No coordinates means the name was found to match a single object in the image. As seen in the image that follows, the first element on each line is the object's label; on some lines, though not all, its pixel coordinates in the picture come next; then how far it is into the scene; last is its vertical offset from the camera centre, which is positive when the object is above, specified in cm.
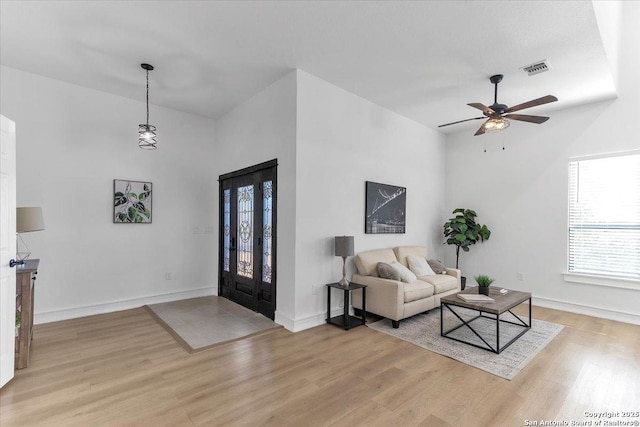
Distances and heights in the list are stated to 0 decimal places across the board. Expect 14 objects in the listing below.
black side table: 387 -131
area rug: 294 -144
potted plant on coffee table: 370 -86
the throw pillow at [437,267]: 501 -89
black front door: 430 -40
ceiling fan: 371 +123
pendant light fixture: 371 +98
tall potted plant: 563 -31
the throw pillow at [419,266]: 471 -82
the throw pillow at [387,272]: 413 -80
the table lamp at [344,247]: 390 -44
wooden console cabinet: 276 -93
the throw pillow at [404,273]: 416 -83
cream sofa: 384 -103
